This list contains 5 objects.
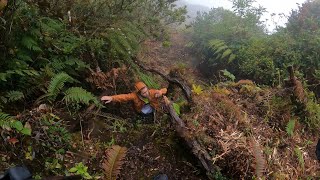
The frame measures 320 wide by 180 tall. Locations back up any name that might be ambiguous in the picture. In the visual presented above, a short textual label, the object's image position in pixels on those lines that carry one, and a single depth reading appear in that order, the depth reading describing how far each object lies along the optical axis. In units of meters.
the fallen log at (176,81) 4.50
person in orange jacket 4.36
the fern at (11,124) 2.85
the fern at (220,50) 7.29
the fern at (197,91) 4.87
